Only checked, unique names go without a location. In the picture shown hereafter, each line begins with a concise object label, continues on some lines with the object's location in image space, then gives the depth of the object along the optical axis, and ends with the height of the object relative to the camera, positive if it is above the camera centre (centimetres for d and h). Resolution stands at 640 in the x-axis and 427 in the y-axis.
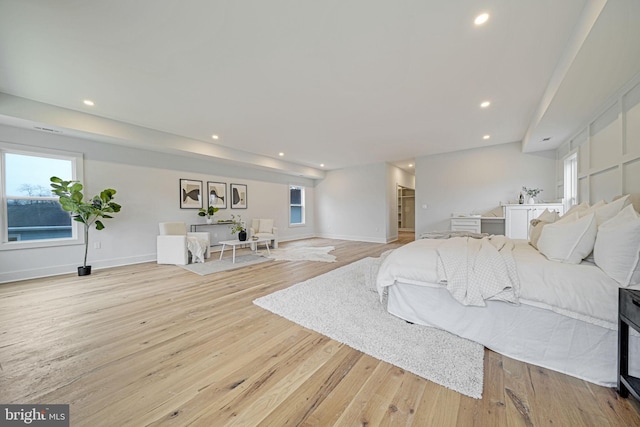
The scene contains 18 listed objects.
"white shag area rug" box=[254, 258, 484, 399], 153 -109
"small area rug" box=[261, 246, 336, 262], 511 -108
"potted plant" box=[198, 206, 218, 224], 579 -2
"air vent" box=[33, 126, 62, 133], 363 +137
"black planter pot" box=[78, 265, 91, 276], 393 -103
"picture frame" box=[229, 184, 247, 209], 667 +46
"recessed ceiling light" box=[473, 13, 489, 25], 190 +164
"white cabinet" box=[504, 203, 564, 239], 475 -18
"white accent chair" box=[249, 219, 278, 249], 663 -52
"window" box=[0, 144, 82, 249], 367 +20
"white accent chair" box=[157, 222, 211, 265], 465 -75
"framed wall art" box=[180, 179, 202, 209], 564 +45
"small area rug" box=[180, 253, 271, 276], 418 -109
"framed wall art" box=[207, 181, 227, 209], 619 +48
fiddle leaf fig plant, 376 +12
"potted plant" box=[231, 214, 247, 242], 522 -51
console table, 592 -58
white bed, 145 -79
